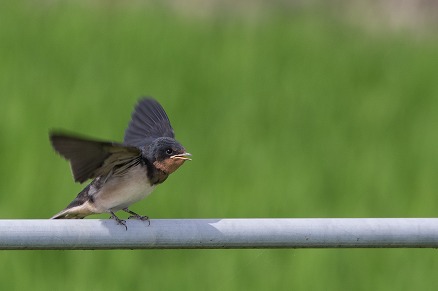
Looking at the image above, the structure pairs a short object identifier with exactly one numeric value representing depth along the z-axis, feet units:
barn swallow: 17.71
